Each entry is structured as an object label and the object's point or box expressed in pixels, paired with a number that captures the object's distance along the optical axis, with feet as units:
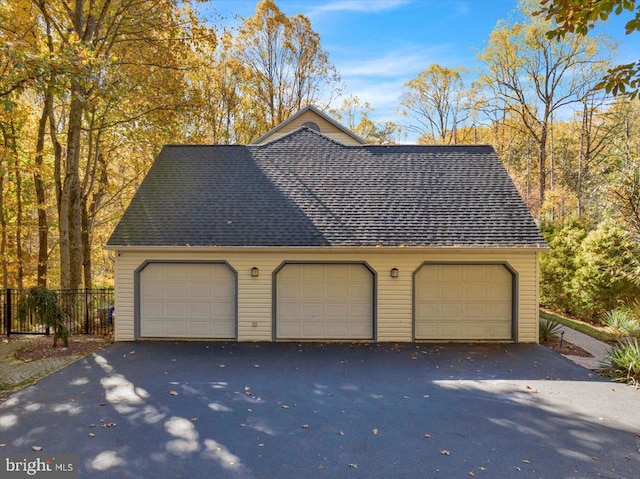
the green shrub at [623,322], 33.96
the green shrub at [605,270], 38.39
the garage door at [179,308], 31.83
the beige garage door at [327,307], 31.76
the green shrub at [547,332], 32.01
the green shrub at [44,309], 28.71
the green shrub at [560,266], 45.14
